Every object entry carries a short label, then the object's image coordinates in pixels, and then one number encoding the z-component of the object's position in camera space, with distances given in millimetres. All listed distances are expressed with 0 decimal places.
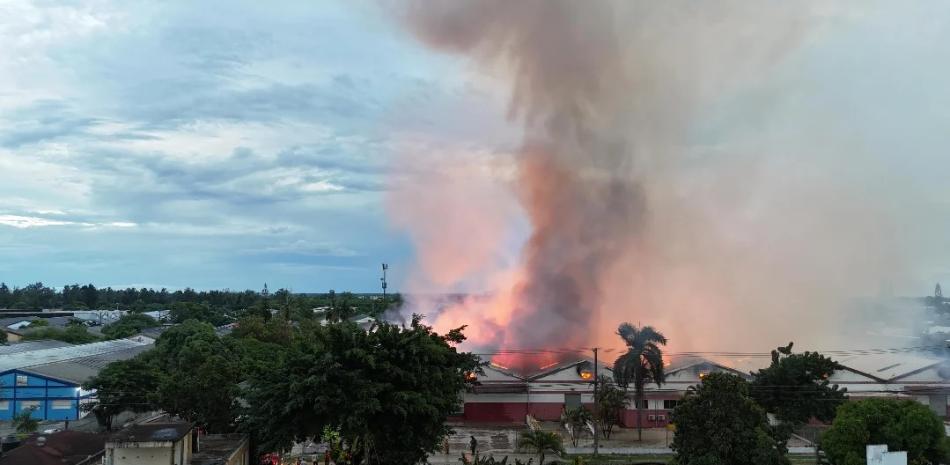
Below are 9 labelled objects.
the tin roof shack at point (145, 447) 24125
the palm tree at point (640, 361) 40906
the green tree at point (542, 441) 34469
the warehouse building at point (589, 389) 45094
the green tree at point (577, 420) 39531
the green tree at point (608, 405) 40750
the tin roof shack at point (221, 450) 27000
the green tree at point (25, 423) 41250
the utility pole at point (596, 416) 36553
